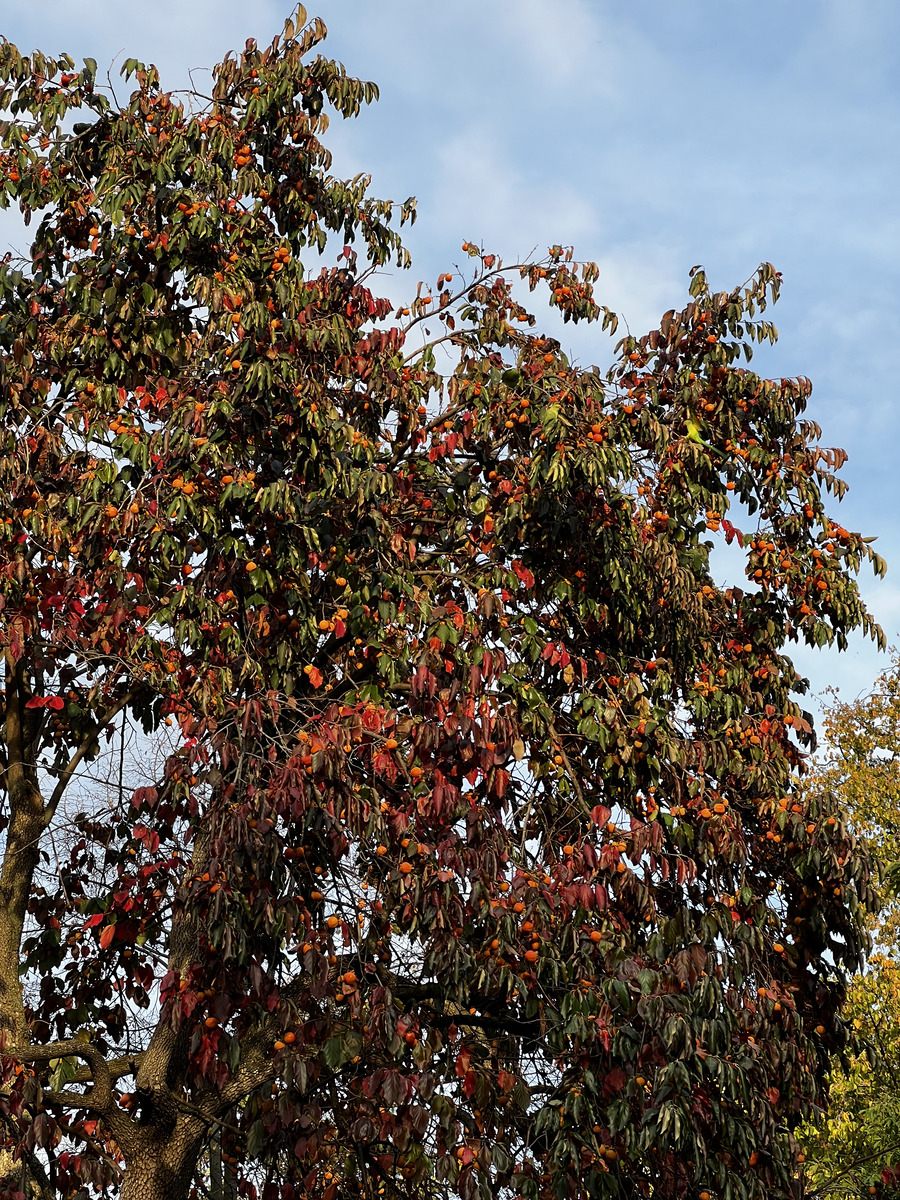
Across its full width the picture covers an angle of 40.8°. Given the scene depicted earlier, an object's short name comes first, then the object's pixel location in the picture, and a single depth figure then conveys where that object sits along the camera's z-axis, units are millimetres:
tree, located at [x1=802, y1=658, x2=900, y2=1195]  15250
